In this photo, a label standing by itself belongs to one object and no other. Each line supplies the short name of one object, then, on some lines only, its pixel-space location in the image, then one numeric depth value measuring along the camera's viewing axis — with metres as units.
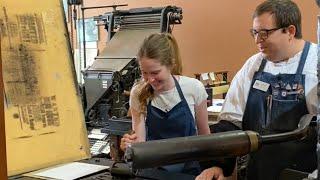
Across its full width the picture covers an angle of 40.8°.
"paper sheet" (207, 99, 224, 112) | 2.64
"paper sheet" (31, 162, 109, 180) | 1.17
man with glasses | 1.48
